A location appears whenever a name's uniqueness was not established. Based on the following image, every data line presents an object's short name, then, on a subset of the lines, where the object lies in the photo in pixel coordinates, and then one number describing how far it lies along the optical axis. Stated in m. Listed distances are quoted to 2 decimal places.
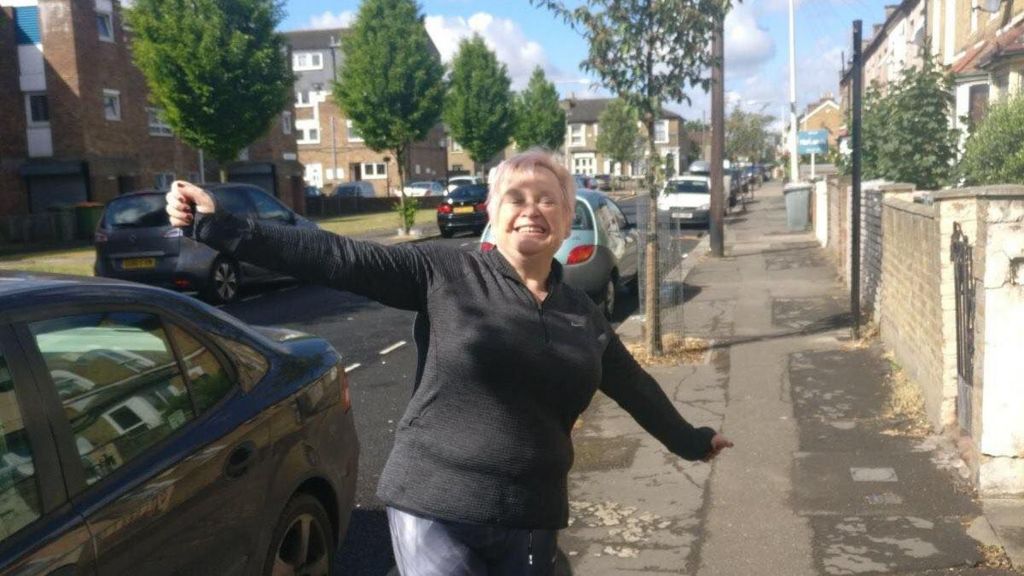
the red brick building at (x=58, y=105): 31.56
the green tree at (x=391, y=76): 30.47
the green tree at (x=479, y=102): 48.84
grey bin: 25.73
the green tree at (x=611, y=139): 69.25
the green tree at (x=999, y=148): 10.48
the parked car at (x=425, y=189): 49.59
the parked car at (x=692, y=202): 28.98
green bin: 28.70
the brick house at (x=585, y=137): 94.12
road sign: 29.56
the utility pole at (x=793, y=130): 31.30
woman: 2.52
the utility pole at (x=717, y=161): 17.75
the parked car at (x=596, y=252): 11.16
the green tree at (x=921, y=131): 14.12
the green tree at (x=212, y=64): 23.66
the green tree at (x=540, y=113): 63.19
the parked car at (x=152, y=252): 13.53
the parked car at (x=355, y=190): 47.25
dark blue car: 2.64
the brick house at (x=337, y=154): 64.88
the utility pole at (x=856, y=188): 9.06
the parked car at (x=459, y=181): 50.90
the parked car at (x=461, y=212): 26.88
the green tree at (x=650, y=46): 8.69
